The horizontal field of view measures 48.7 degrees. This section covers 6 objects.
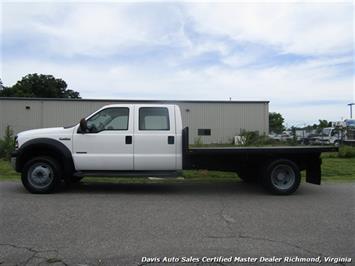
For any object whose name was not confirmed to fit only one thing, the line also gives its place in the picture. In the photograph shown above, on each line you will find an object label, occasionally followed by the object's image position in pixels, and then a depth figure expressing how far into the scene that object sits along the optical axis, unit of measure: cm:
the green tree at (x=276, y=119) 9861
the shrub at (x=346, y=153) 2016
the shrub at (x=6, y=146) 1792
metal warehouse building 3731
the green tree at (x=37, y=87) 7788
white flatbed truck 910
